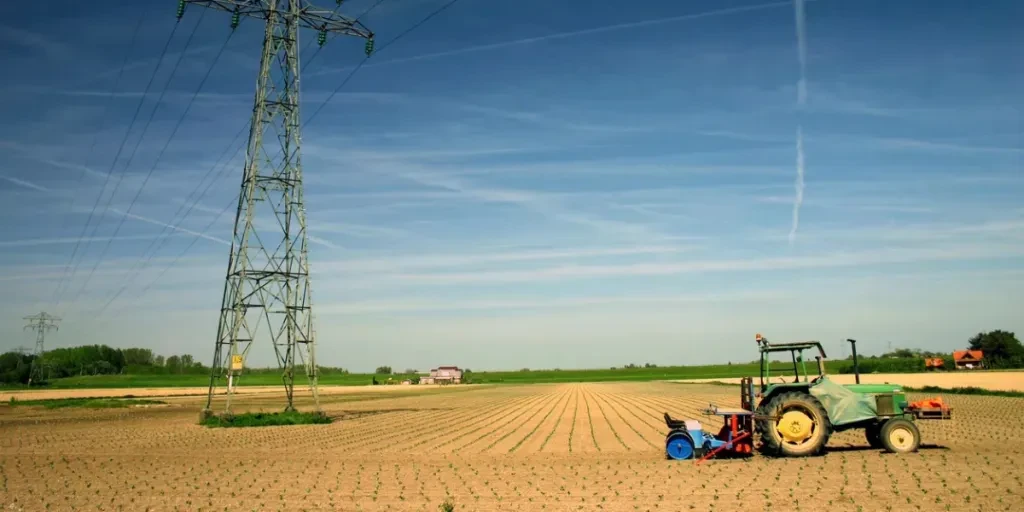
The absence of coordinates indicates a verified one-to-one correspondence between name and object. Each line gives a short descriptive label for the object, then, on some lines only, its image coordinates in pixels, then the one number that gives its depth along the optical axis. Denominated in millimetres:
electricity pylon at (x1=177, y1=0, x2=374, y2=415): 30891
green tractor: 15484
